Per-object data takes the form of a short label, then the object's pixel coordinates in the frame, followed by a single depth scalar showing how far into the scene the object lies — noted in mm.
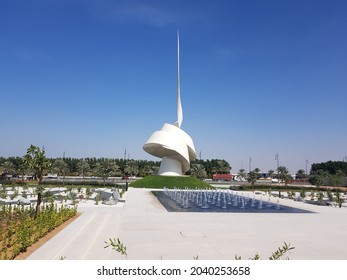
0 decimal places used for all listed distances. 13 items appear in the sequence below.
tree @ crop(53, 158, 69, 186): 63906
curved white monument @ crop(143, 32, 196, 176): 45156
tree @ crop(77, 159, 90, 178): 83212
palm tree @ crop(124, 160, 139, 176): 85625
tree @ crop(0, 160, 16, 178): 71188
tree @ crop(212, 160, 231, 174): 100412
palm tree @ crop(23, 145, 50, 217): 14977
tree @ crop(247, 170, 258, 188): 52250
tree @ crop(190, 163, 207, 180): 72438
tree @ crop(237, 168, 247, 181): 88962
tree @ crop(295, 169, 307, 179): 91494
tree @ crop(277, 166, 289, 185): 68006
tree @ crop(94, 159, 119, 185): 69900
